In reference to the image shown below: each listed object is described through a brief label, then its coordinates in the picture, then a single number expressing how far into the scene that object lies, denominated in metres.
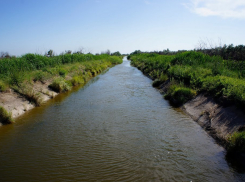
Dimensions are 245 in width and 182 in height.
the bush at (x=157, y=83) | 17.75
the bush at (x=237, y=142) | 5.37
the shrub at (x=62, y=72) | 17.78
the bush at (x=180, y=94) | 11.13
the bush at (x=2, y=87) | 10.19
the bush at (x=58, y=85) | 14.62
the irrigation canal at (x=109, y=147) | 4.98
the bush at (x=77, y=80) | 18.22
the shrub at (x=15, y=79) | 11.38
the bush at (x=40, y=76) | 13.89
